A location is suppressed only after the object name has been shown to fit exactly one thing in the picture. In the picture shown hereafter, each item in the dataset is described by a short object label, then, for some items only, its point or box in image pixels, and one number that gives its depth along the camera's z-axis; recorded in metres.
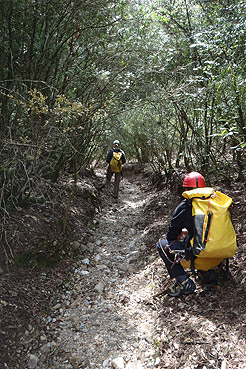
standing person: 10.48
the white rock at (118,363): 3.15
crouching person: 3.32
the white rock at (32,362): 3.18
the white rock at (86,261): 5.47
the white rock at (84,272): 5.12
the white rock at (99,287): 4.67
